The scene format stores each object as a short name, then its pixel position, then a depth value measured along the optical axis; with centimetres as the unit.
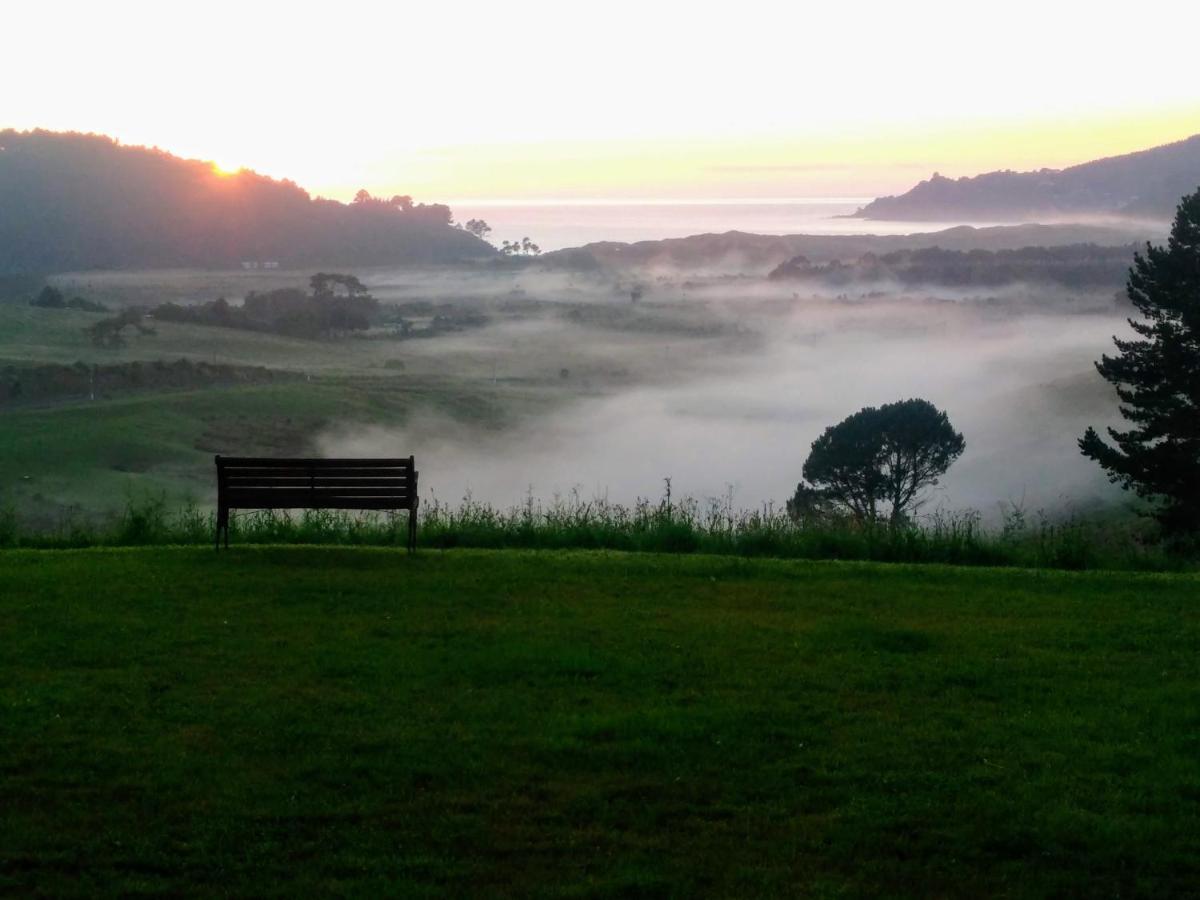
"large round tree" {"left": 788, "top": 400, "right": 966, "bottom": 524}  3709
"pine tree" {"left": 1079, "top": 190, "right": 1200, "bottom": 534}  2552
